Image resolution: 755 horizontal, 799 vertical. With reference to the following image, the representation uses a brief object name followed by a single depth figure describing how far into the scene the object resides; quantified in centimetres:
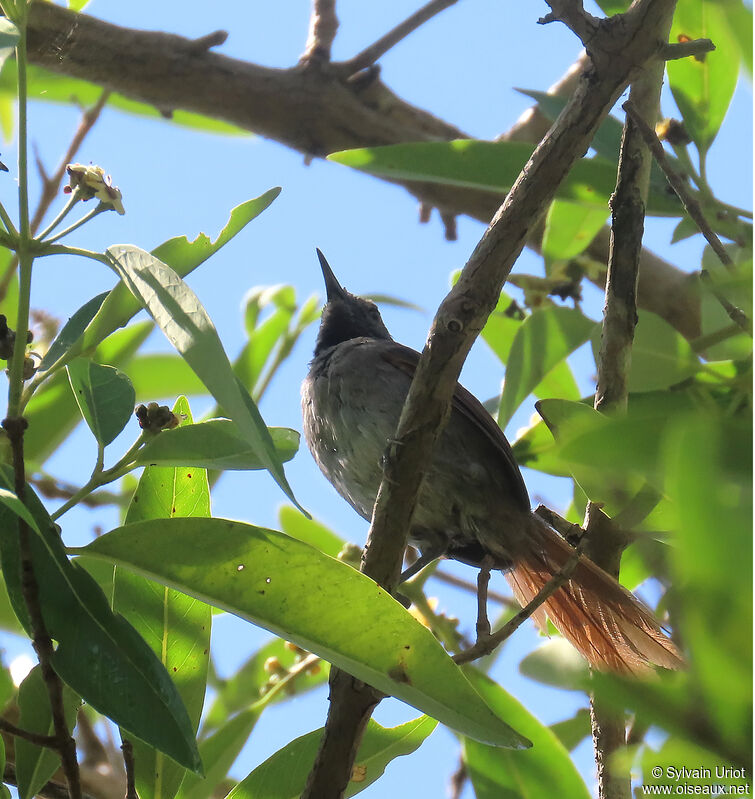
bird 619
